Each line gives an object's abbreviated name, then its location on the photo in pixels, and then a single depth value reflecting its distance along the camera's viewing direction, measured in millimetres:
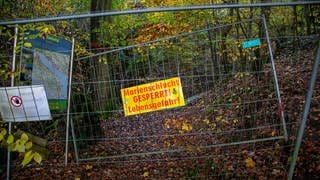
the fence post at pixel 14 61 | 4129
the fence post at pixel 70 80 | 4859
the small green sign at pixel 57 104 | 4969
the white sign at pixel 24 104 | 4137
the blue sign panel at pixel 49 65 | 4602
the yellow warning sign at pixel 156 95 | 4375
